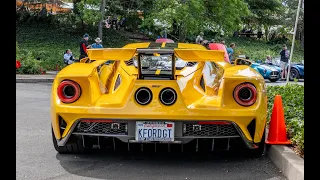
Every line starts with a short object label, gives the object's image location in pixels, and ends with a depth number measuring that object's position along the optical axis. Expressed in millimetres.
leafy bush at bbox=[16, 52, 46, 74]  17703
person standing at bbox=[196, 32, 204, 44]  20734
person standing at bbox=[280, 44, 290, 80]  19609
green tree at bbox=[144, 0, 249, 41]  19172
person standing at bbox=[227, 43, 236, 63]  16297
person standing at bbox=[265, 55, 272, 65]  21469
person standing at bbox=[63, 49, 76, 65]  19622
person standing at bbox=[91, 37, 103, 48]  15016
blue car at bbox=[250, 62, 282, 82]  18312
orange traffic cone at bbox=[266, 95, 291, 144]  4828
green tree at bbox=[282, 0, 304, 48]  35781
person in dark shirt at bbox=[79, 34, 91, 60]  15430
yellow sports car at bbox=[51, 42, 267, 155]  4172
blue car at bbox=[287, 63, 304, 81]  18969
